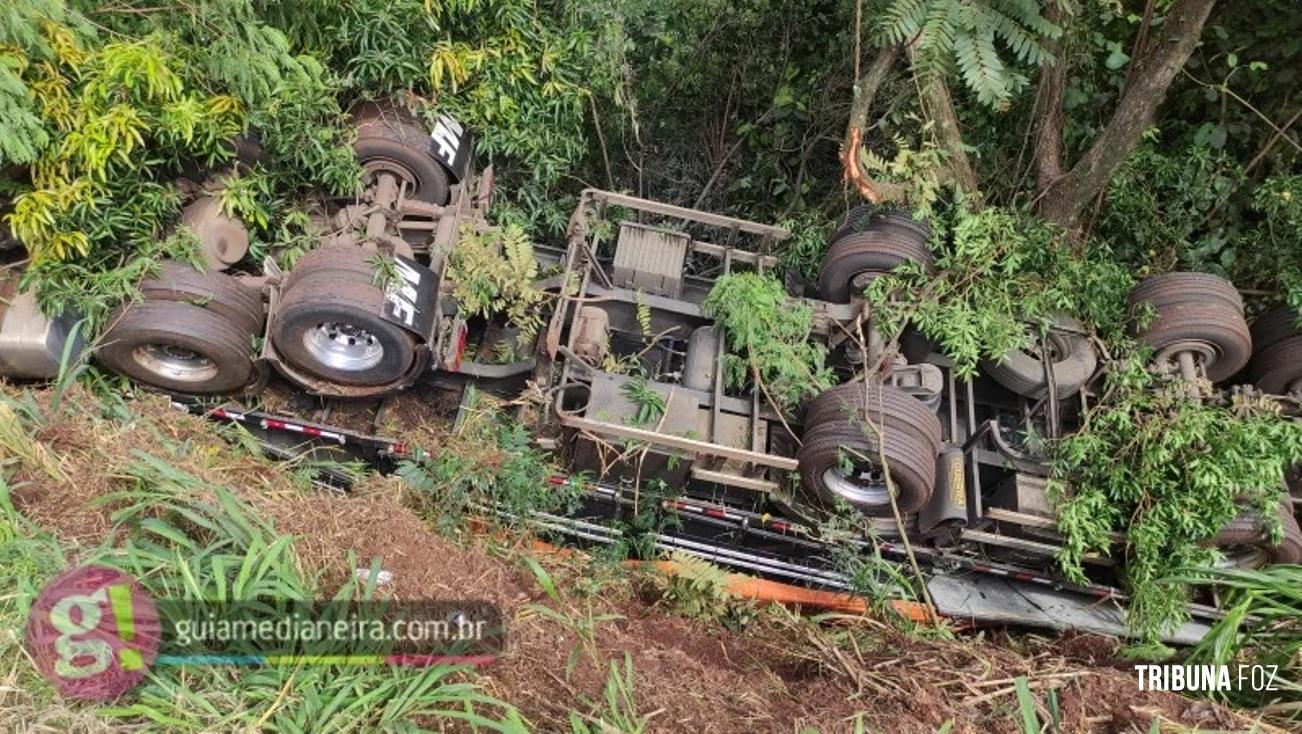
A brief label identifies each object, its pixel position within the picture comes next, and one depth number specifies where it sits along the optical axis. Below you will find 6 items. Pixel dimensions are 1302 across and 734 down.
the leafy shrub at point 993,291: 4.77
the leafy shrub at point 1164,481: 4.20
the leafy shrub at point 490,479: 4.25
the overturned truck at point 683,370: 4.29
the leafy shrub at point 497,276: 4.83
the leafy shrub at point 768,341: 4.57
